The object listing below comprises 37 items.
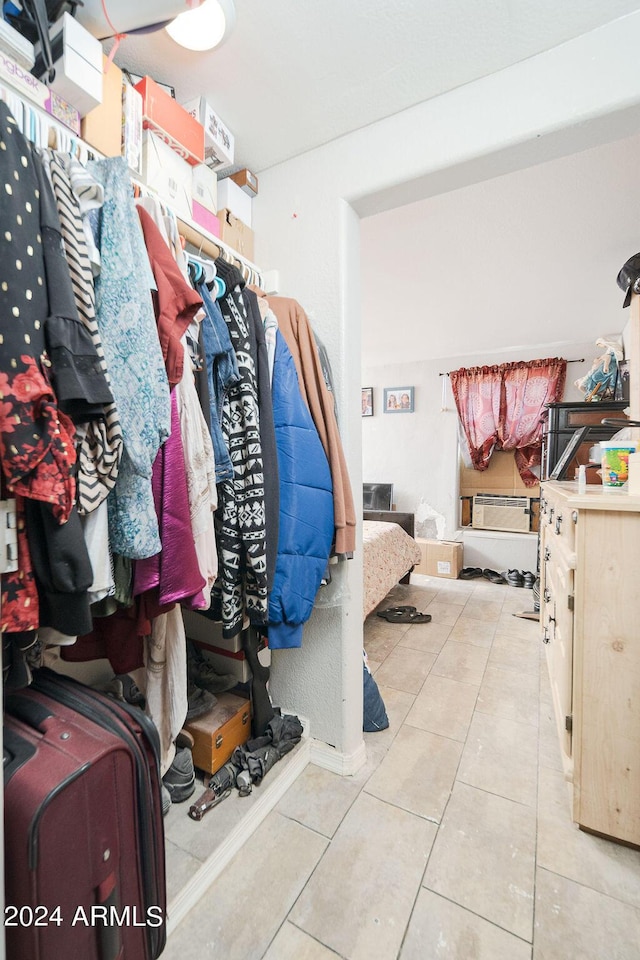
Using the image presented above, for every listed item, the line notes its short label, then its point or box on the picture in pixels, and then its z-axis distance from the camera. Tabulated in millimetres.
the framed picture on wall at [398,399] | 4840
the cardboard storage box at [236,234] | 1439
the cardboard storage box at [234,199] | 1492
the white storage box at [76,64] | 824
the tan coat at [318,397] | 1288
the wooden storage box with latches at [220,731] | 1386
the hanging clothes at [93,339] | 656
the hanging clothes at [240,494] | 1048
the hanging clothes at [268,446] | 1094
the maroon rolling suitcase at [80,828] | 562
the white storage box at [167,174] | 1094
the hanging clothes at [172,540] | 768
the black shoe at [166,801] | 1280
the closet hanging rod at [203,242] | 1096
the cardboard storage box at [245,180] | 1549
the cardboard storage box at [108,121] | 930
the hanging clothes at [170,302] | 782
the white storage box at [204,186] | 1269
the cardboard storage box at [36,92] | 768
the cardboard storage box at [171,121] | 1074
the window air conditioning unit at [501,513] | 4391
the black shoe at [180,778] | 1331
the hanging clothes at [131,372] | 697
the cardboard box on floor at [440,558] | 4215
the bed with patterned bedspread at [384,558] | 2818
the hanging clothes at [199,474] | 851
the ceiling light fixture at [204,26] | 1035
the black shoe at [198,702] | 1438
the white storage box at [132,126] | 1023
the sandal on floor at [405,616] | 3053
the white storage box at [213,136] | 1271
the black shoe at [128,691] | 1332
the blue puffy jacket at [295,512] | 1159
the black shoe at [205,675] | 1603
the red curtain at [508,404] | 4086
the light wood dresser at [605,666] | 1205
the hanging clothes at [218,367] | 980
